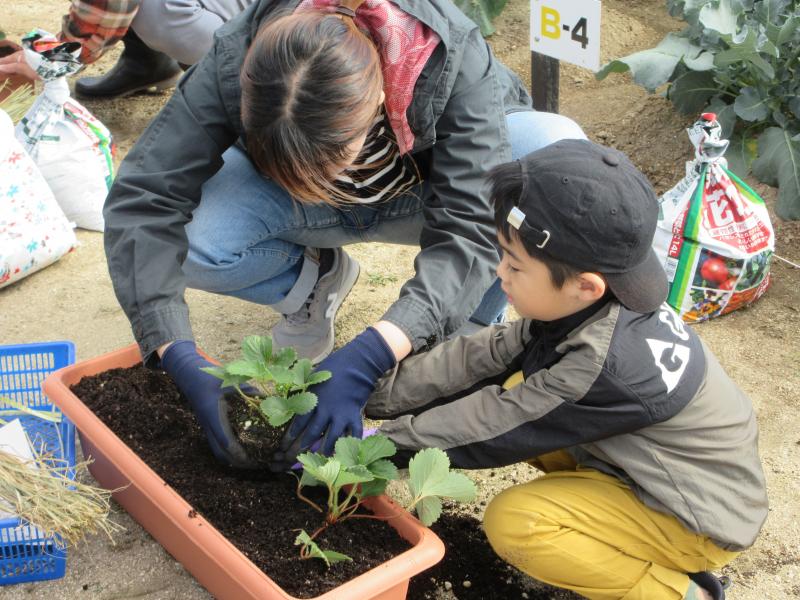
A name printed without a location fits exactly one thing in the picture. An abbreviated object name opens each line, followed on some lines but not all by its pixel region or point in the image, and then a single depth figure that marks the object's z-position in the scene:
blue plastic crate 1.74
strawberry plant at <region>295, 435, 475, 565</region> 1.51
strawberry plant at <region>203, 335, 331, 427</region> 1.59
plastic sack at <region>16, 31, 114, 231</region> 2.90
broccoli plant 2.84
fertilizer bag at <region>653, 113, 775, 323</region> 2.49
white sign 2.57
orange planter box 1.46
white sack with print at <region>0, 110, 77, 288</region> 2.69
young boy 1.55
